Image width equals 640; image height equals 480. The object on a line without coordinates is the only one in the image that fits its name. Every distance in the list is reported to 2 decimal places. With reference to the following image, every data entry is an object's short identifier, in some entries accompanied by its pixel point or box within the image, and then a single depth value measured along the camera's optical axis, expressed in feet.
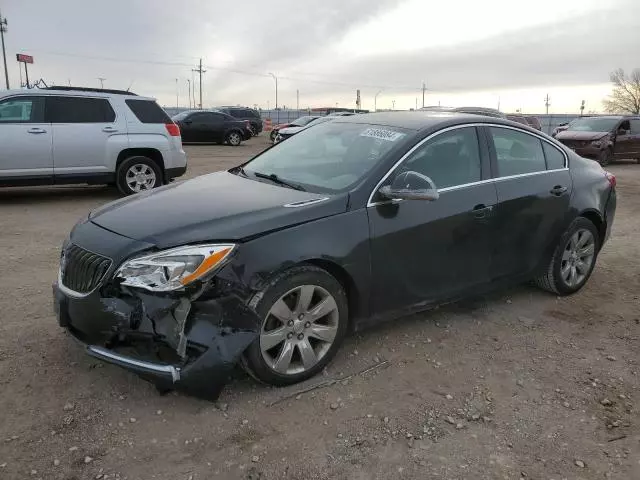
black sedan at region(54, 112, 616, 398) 9.75
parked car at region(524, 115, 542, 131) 75.79
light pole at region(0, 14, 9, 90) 119.14
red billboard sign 83.86
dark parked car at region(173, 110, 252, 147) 81.56
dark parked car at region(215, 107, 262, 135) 104.37
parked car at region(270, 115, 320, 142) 78.30
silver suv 28.35
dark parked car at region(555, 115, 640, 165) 58.59
